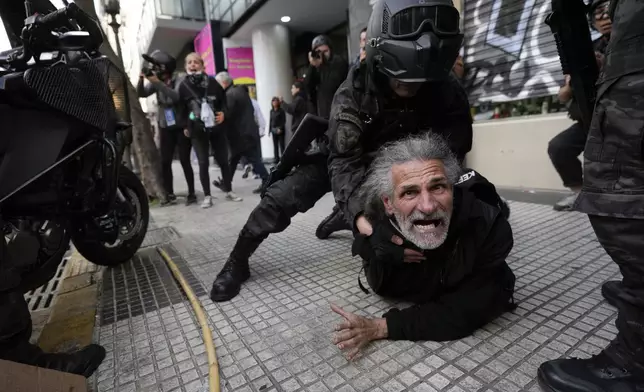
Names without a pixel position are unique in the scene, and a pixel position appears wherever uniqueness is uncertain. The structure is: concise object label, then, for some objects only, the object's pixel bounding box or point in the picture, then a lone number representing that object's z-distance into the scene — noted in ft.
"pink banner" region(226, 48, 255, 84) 39.75
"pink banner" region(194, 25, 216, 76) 40.55
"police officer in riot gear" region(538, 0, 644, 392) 3.41
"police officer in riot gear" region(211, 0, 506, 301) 5.85
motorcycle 5.11
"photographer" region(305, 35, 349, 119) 15.87
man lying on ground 5.27
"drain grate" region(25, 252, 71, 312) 7.73
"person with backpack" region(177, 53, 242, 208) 16.74
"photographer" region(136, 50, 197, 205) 16.53
